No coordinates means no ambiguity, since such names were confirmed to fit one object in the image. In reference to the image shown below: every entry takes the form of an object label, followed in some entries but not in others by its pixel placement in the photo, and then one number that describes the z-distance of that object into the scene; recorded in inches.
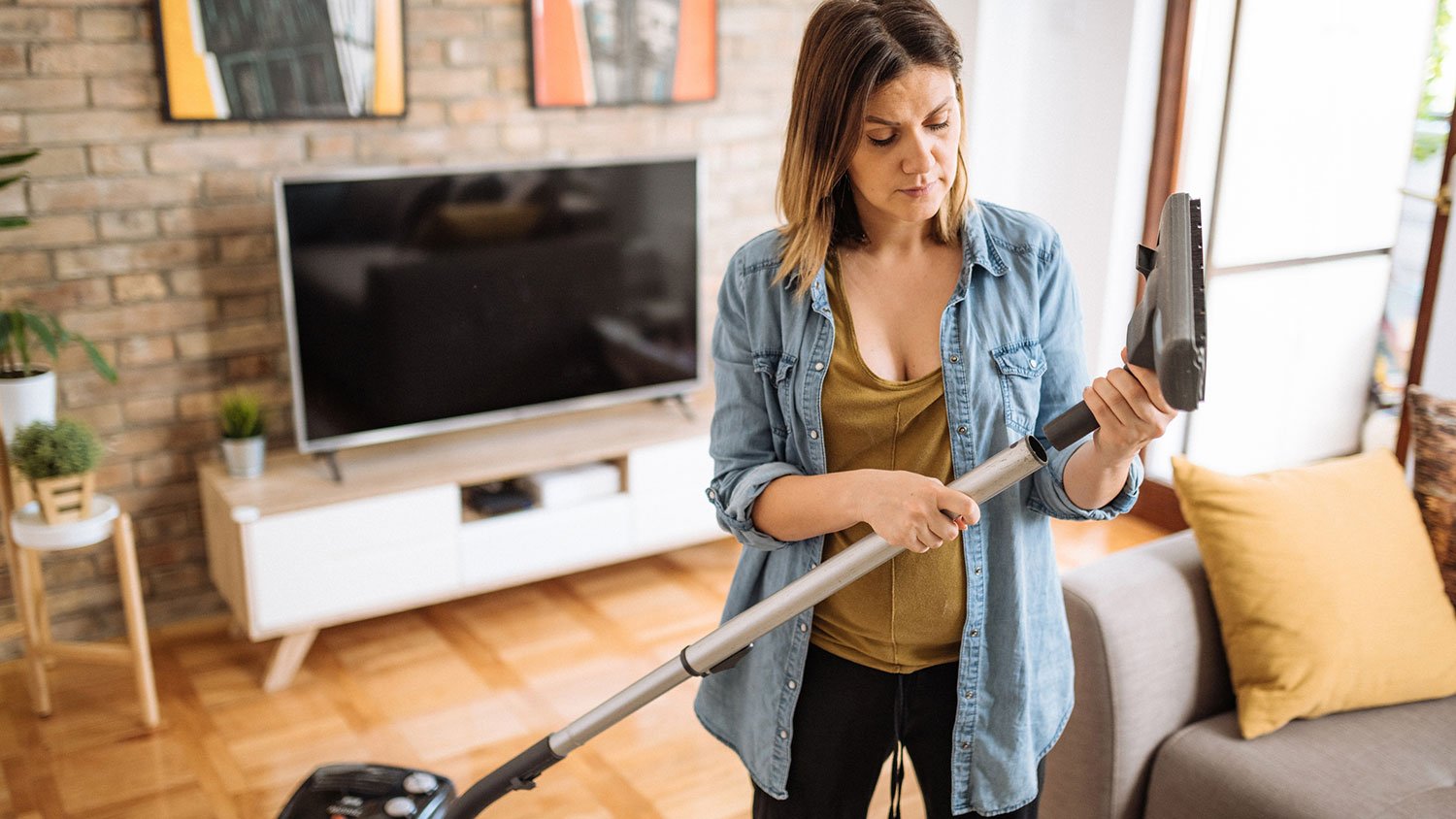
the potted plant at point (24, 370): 95.0
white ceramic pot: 97.7
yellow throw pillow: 72.9
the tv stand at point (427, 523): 109.6
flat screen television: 112.5
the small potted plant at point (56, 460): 96.7
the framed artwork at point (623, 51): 126.6
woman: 48.0
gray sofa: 68.4
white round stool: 98.7
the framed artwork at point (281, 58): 108.3
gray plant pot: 112.1
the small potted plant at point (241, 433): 112.3
